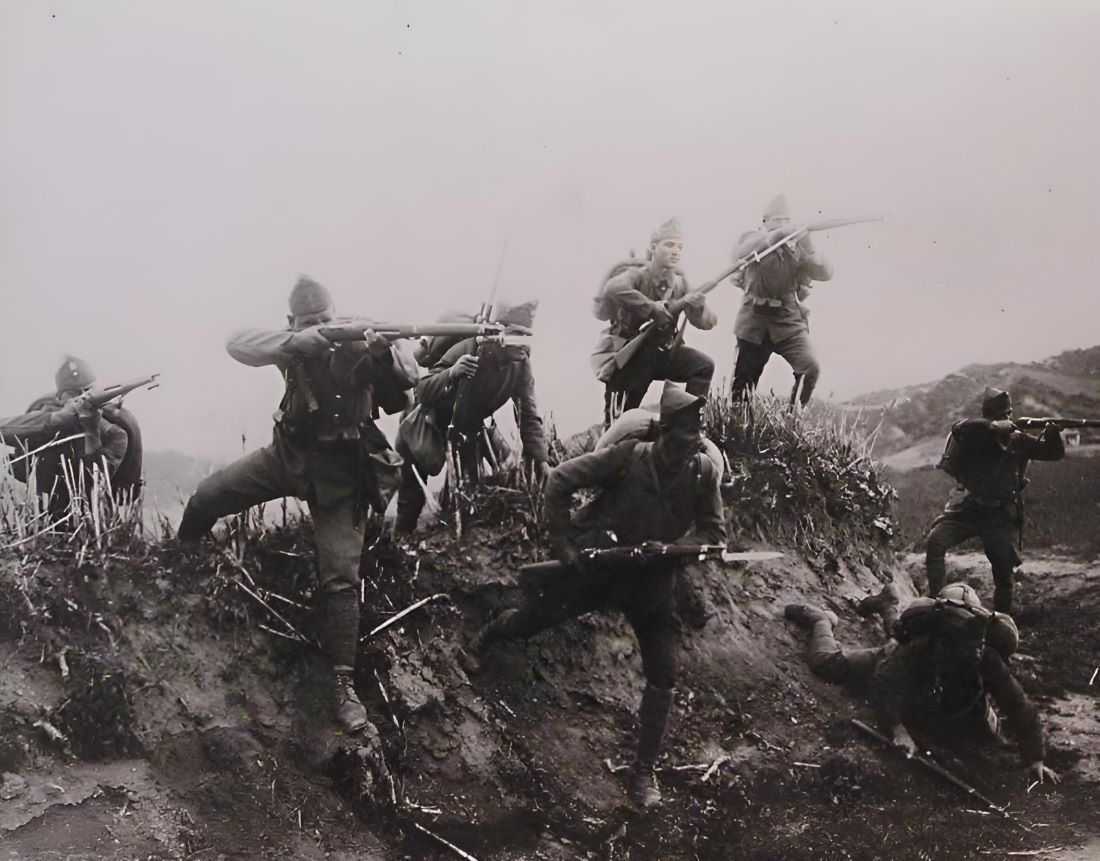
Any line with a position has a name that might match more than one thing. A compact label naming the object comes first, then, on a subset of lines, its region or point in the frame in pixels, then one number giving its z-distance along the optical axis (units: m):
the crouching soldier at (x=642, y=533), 3.84
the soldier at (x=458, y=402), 4.46
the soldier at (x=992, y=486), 4.79
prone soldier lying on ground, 4.28
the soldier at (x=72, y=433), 3.96
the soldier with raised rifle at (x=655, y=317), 4.78
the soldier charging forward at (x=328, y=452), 3.66
